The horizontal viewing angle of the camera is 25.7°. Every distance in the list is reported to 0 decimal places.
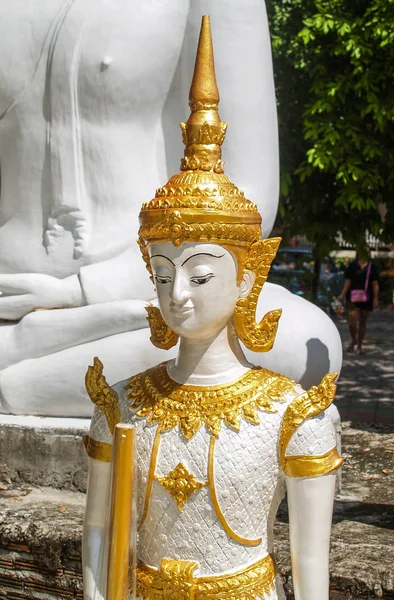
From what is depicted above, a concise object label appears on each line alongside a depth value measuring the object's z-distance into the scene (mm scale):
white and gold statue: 1962
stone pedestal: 3387
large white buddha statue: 3670
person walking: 9977
